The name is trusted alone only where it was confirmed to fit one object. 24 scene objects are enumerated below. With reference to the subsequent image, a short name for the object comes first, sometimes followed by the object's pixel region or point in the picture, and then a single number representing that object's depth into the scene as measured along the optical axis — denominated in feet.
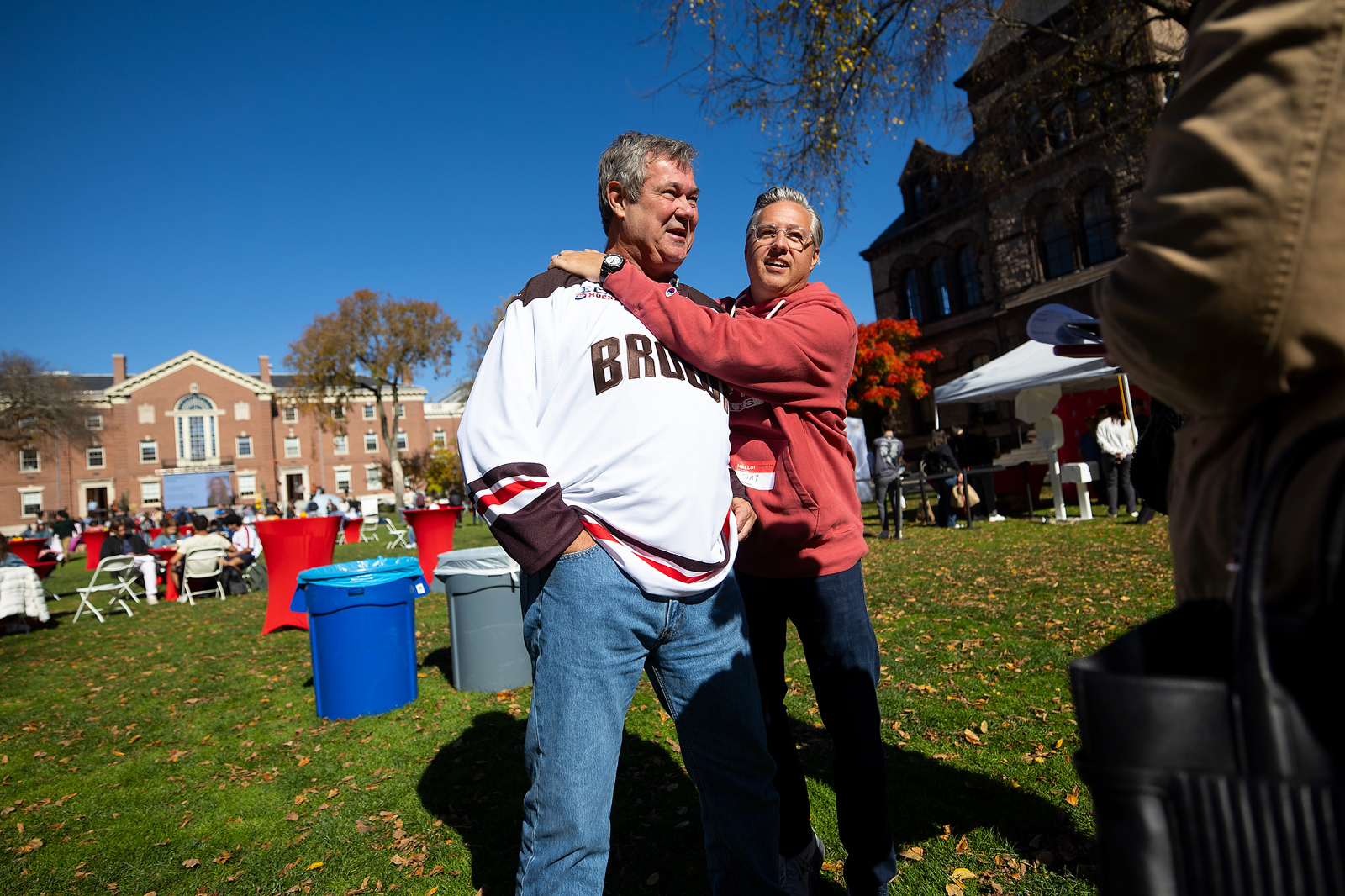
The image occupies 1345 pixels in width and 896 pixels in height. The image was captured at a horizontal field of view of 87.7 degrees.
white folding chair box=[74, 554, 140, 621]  35.53
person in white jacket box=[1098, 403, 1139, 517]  37.45
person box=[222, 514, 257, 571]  41.04
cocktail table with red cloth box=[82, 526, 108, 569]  62.23
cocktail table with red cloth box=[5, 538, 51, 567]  42.27
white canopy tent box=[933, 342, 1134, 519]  39.40
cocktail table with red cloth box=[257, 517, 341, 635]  27.37
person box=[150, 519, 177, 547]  50.70
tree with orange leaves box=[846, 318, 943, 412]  83.61
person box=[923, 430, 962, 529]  41.24
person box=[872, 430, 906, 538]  40.63
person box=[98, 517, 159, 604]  40.34
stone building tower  35.96
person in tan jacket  2.24
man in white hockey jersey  5.35
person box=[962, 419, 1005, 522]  46.59
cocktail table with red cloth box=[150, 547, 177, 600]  41.32
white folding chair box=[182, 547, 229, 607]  39.24
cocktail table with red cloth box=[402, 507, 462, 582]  34.91
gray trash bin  17.07
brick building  174.70
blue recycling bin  15.39
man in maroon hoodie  6.81
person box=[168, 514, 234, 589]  39.37
